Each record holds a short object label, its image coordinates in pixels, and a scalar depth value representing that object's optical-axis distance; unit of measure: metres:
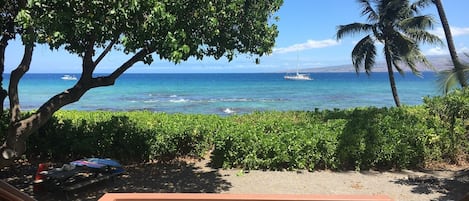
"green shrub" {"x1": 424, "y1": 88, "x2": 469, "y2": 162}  9.02
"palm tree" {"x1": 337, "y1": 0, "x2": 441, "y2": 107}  19.03
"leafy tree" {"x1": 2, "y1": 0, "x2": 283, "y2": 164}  4.08
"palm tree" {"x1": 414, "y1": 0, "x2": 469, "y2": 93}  7.88
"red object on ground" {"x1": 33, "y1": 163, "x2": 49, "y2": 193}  6.75
